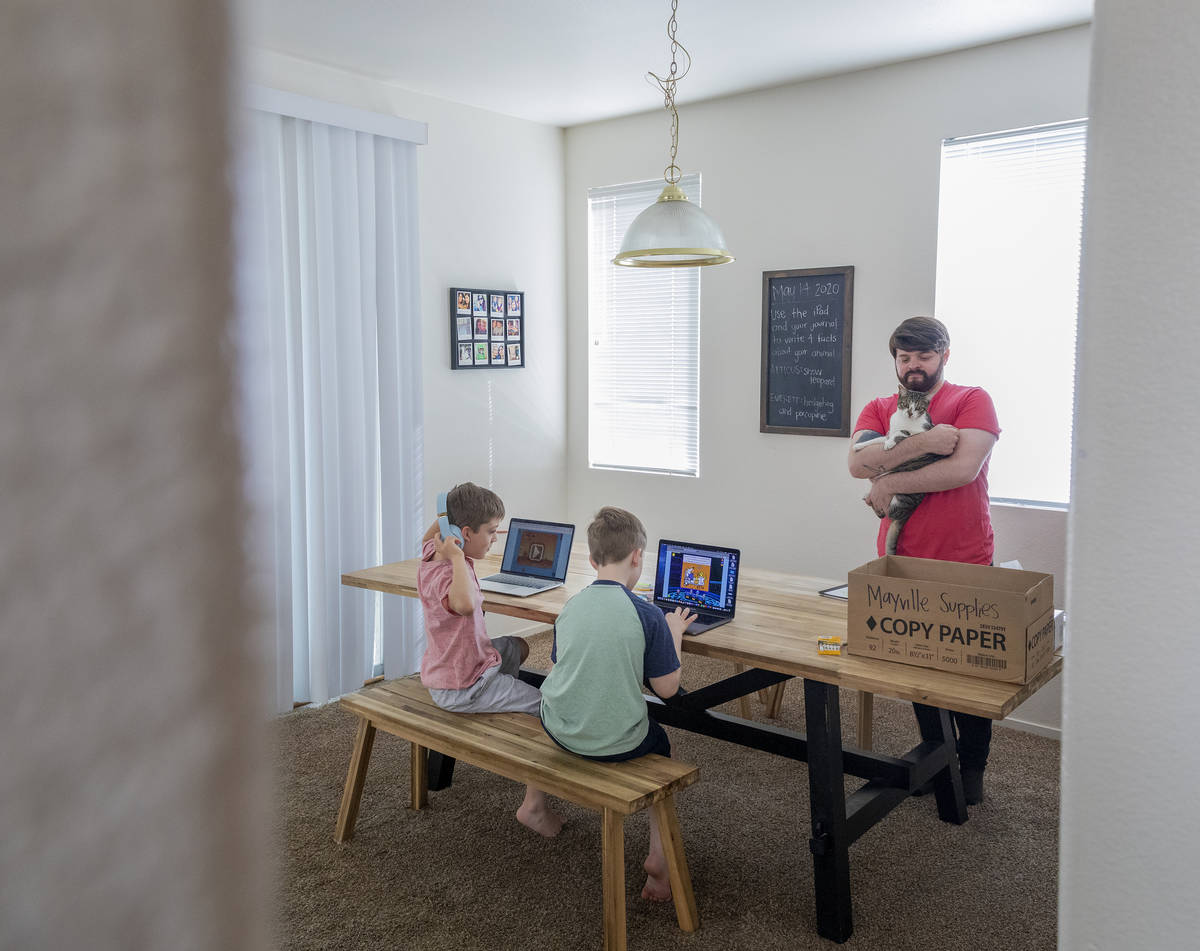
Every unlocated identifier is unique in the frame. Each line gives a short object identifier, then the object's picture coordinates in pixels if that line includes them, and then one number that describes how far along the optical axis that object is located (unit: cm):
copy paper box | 214
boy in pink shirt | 286
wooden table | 222
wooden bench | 233
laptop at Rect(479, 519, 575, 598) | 329
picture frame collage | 498
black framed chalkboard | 447
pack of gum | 245
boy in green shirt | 247
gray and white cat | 302
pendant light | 294
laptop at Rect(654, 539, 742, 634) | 284
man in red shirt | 293
